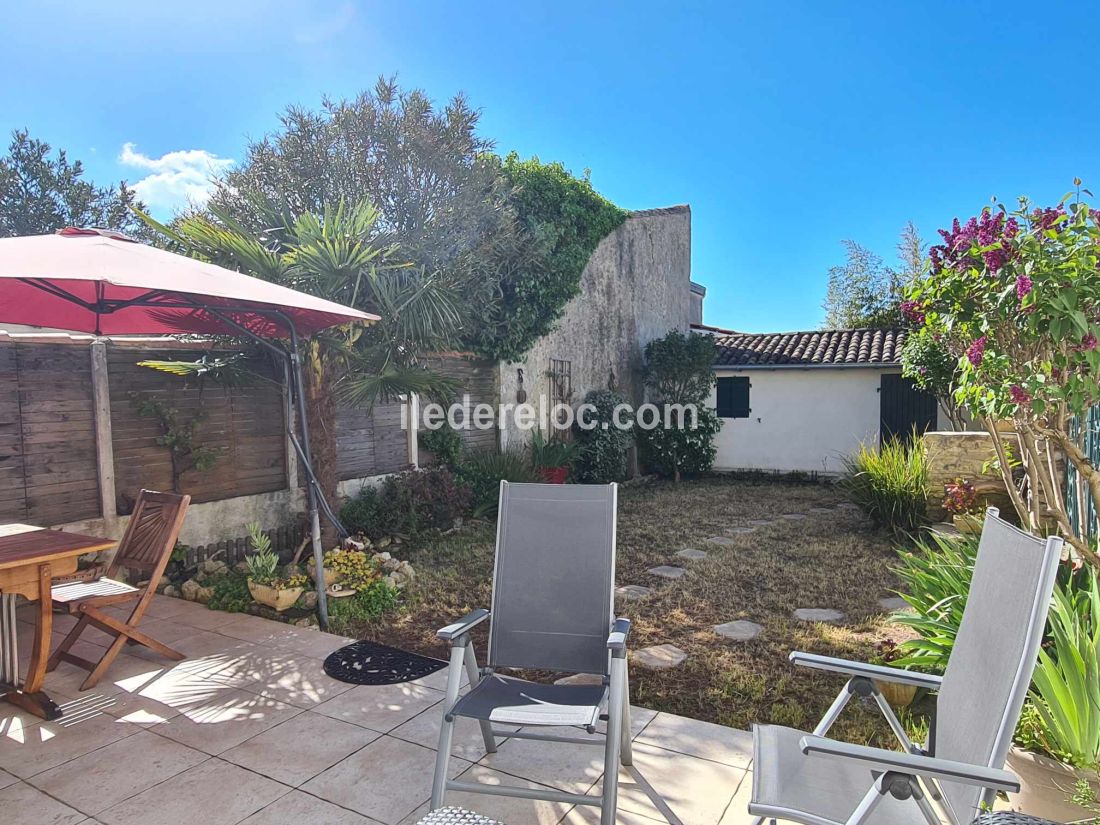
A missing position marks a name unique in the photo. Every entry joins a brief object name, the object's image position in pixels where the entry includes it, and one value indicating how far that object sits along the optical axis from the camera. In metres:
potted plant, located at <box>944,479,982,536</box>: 6.80
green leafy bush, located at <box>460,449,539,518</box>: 9.17
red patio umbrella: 3.36
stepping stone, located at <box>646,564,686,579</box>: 6.74
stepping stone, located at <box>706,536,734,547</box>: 8.18
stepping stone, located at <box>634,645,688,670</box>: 4.41
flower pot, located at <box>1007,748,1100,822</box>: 2.21
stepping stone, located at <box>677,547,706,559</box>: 7.54
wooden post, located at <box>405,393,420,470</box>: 8.84
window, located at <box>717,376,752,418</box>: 14.92
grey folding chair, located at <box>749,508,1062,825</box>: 1.73
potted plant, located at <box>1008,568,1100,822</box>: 2.23
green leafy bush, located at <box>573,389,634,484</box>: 11.95
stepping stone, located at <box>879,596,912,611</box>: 5.58
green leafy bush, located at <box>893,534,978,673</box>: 3.42
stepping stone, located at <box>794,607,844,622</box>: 5.32
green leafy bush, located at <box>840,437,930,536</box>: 8.18
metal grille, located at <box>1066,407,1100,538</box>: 4.45
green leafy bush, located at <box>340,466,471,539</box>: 7.63
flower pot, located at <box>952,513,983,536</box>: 5.29
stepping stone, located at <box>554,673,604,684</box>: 4.23
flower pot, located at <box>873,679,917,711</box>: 3.66
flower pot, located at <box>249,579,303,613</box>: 5.34
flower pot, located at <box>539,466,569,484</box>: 10.32
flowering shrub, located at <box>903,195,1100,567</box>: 2.98
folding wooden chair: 3.97
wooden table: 3.48
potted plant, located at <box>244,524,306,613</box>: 5.36
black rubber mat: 4.06
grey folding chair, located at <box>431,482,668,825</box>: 2.72
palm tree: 5.50
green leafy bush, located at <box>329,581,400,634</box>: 5.18
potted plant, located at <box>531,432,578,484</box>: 10.44
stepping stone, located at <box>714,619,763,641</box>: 4.95
